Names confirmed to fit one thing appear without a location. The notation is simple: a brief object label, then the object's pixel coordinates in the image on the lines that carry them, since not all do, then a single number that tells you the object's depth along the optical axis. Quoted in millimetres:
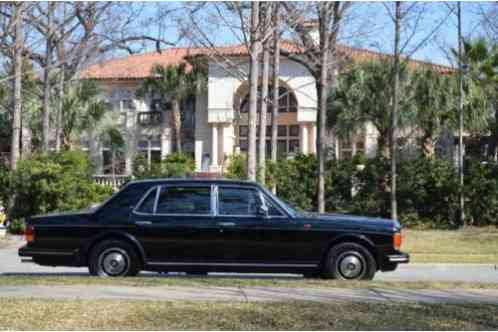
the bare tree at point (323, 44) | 25219
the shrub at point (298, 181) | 29594
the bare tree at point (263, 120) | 25956
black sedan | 12859
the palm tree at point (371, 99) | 32531
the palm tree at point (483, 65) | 30484
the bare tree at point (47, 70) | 28828
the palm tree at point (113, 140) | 43781
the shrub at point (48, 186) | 24531
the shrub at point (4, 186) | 26059
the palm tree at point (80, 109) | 40938
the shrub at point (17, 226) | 24672
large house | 45312
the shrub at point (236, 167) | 27953
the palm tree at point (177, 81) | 46688
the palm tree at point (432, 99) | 31734
